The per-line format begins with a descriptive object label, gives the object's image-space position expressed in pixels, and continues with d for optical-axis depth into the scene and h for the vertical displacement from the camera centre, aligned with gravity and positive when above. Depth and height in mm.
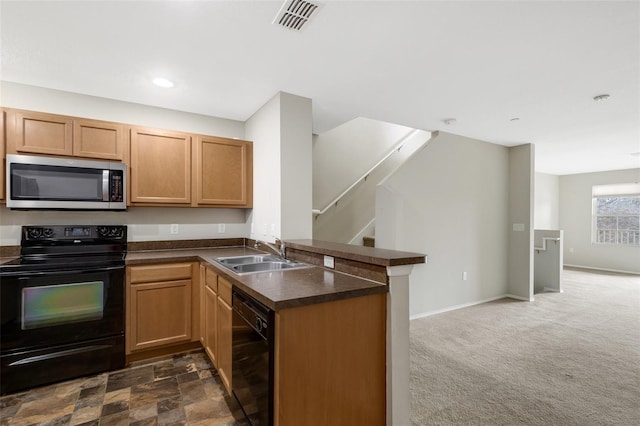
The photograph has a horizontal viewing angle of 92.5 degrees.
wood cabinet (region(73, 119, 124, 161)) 2688 +636
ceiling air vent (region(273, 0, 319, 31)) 1694 +1145
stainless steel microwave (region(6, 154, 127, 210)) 2439 +221
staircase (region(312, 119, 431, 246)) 4629 +664
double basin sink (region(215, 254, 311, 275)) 2442 -439
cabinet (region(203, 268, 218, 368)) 2354 -853
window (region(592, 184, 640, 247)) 7059 -19
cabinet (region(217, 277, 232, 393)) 2061 -850
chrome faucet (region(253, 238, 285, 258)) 2717 -337
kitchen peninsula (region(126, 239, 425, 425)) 1464 -642
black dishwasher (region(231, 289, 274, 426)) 1484 -802
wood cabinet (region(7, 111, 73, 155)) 2475 +635
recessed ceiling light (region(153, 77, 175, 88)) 2588 +1106
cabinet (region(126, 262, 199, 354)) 2600 -837
